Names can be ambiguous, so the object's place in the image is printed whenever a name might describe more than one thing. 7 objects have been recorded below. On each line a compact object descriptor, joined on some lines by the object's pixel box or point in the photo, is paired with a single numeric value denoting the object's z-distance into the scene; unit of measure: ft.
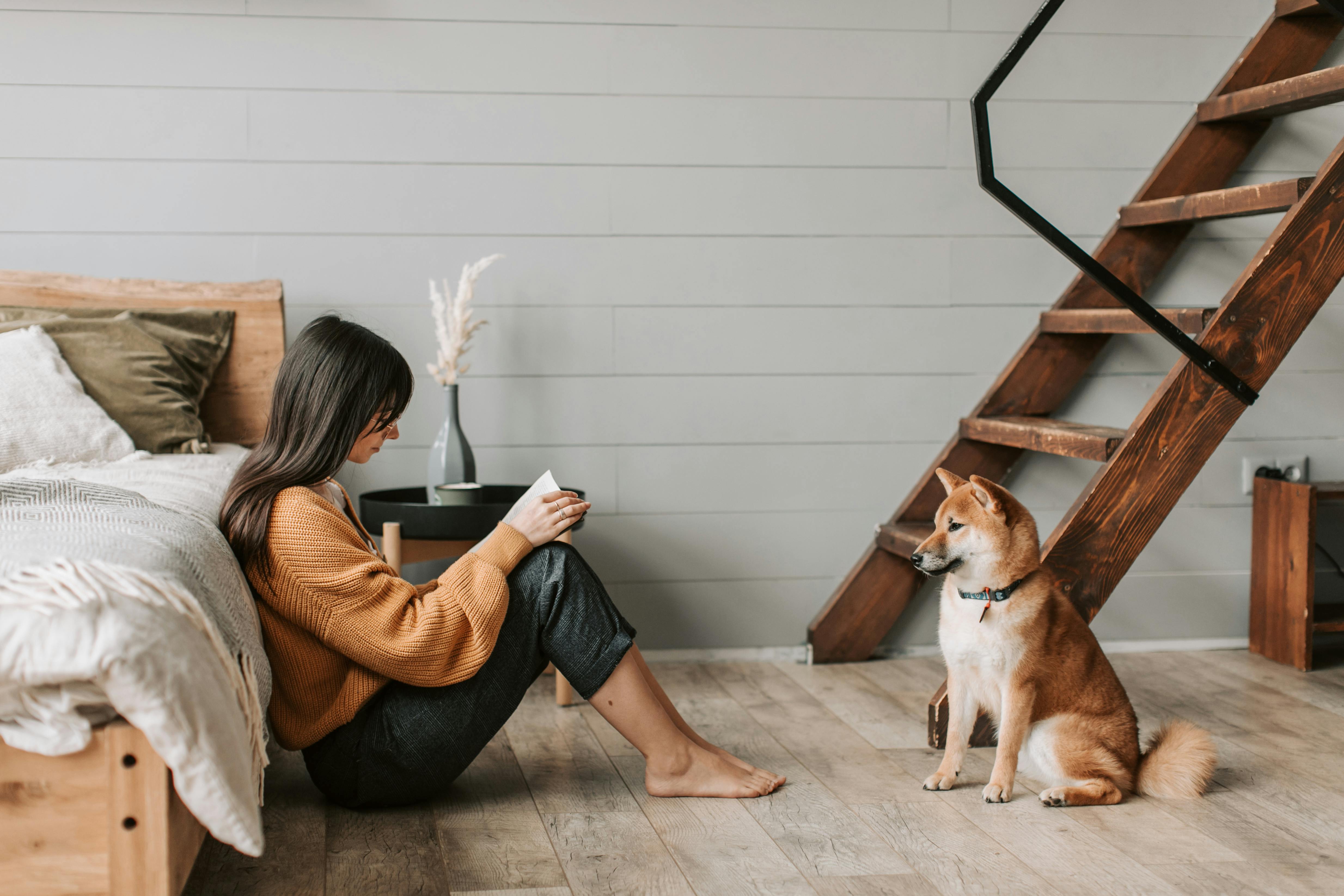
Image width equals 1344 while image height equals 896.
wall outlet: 9.98
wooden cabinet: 9.13
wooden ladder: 7.26
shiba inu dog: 6.07
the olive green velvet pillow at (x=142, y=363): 7.23
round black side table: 7.68
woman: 5.16
